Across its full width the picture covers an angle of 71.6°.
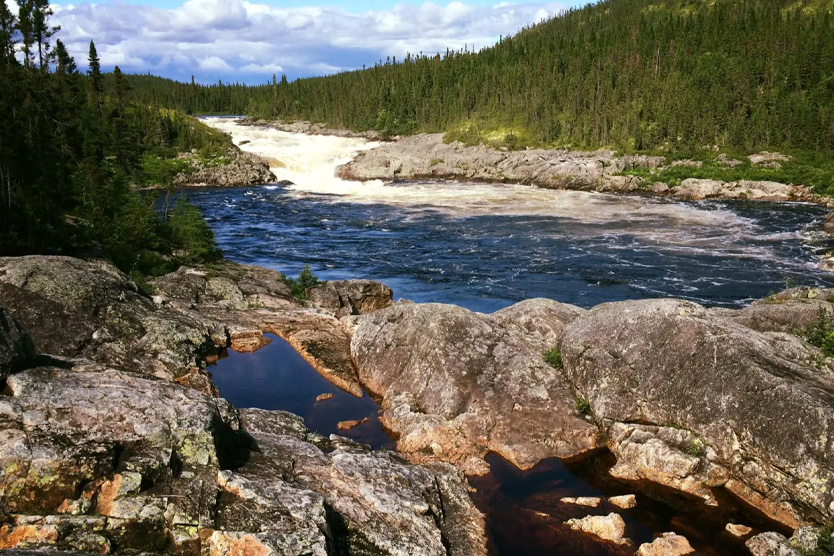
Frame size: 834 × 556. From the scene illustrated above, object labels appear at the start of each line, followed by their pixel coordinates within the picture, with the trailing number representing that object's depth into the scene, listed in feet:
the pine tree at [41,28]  237.04
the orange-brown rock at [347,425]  57.72
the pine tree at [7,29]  197.67
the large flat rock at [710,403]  43.55
